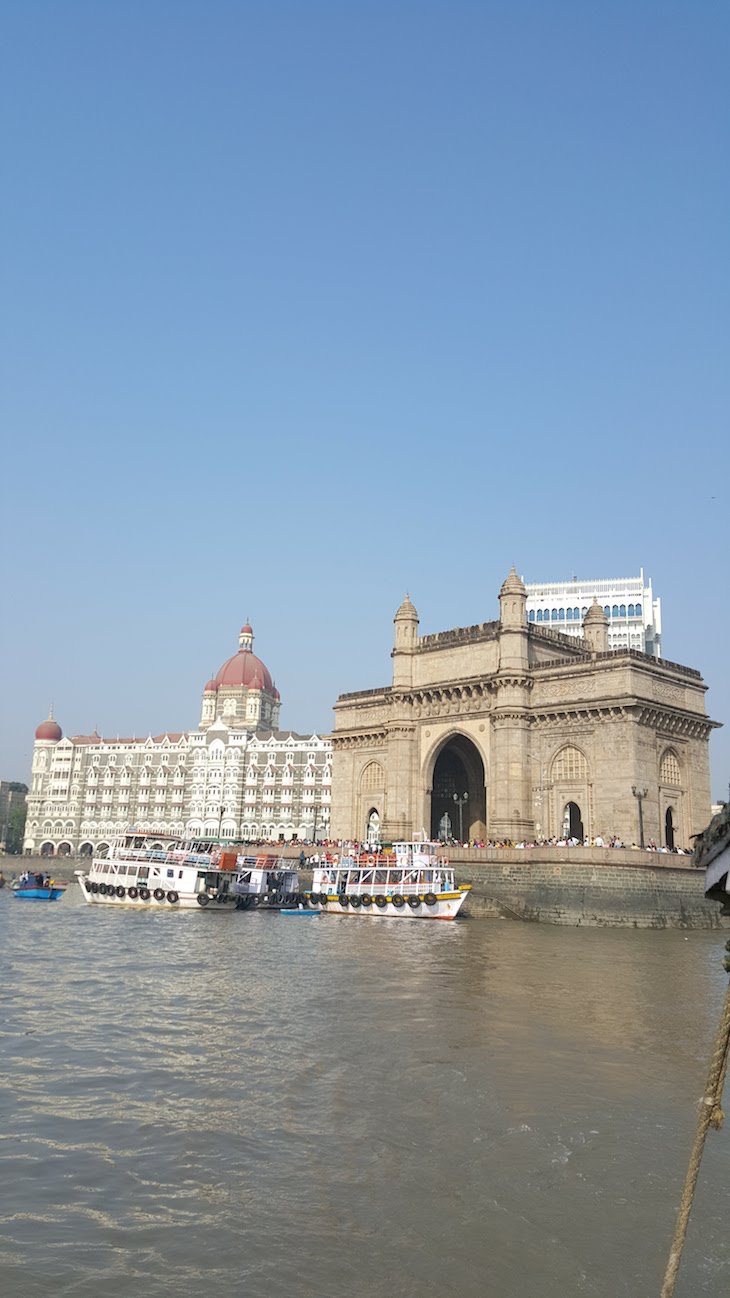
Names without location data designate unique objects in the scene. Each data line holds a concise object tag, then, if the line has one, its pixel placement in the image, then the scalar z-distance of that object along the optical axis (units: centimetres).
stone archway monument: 4659
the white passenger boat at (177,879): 4794
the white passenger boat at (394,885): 4397
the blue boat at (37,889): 5928
